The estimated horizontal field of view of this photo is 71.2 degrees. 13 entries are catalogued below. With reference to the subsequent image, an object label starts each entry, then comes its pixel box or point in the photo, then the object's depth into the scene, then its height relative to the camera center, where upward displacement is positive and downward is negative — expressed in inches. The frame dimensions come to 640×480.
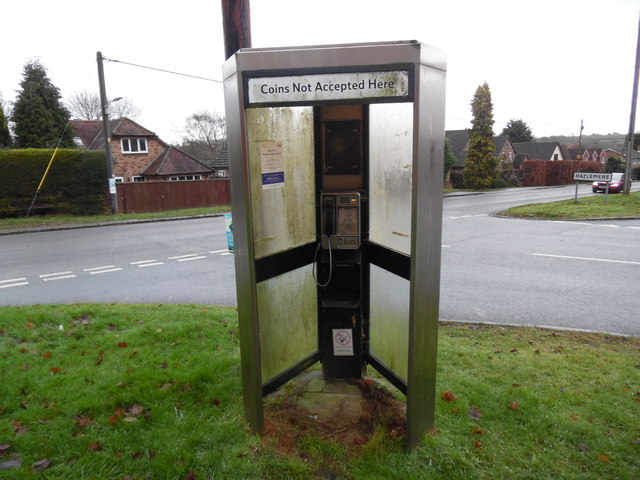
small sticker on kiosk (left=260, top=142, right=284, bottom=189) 128.1 +0.7
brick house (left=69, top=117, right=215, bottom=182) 1208.8 +32.8
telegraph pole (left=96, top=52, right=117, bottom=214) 720.3 +50.9
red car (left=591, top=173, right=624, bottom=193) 1205.1 -72.9
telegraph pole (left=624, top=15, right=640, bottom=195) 822.5 +65.0
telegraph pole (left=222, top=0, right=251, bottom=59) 142.0 +45.3
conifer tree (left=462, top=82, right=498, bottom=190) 1615.4 +49.0
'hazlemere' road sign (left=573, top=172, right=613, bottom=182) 723.4 -29.9
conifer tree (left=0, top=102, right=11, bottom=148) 987.9 +91.5
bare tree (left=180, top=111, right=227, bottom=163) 1961.1 +133.2
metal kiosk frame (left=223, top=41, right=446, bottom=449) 104.6 -11.6
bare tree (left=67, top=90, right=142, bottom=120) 1916.8 +263.8
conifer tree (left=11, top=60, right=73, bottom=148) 1020.5 +135.8
